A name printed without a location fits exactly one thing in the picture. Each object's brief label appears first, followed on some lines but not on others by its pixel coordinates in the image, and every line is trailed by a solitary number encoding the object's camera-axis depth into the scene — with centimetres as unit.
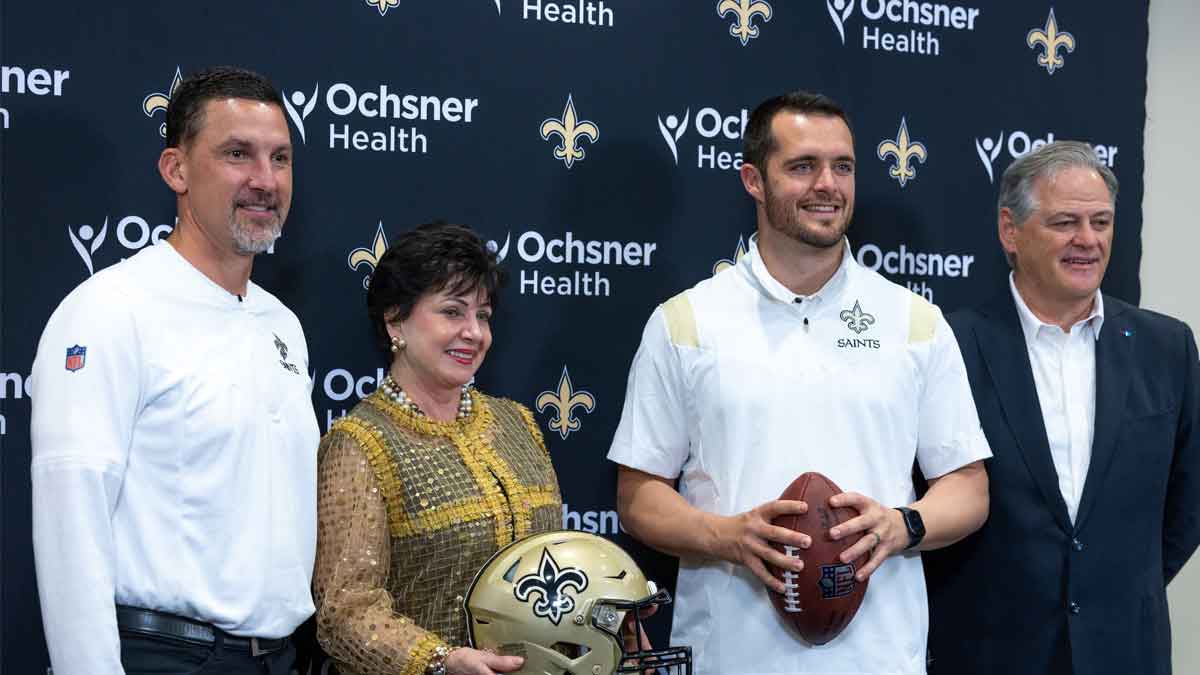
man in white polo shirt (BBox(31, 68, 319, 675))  201
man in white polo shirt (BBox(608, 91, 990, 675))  265
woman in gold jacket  226
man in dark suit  286
